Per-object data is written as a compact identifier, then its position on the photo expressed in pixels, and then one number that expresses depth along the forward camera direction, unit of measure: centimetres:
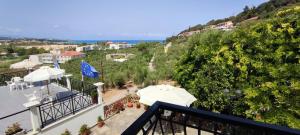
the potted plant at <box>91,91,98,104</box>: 739
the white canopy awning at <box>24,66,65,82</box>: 594
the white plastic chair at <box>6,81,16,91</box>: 822
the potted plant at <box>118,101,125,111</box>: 815
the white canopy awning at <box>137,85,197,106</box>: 592
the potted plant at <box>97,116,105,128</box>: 669
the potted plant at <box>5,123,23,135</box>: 465
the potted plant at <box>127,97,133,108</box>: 865
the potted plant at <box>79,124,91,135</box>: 601
